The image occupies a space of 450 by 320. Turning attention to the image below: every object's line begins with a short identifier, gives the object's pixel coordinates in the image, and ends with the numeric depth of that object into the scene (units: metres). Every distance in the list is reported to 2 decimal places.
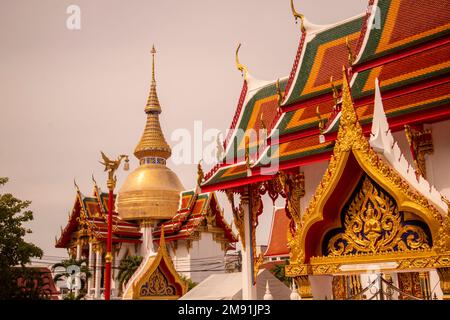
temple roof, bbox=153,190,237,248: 29.03
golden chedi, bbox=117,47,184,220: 31.17
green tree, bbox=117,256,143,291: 26.03
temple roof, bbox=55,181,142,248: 28.83
